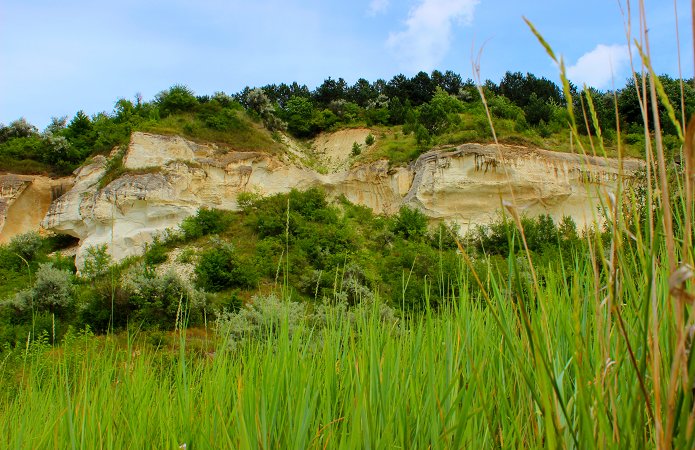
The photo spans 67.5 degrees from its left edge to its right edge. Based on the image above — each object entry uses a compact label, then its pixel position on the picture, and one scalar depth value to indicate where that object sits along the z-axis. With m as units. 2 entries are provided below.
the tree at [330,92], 37.44
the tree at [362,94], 36.44
